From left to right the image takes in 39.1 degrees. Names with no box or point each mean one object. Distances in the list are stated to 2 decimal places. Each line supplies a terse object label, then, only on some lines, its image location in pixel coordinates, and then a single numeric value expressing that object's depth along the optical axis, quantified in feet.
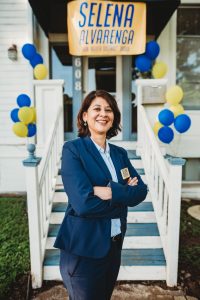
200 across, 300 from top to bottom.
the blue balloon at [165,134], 13.53
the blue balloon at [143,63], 15.76
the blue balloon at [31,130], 15.07
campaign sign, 14.37
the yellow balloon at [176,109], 14.65
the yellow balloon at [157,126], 14.49
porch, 9.45
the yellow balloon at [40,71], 14.93
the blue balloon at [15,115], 15.10
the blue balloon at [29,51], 15.07
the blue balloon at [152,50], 15.62
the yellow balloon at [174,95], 14.42
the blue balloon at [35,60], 15.43
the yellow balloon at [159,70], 15.35
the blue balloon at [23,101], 14.92
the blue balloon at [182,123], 13.57
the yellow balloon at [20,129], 14.49
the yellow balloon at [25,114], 14.33
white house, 14.33
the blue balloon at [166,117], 13.43
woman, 5.04
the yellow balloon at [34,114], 14.91
